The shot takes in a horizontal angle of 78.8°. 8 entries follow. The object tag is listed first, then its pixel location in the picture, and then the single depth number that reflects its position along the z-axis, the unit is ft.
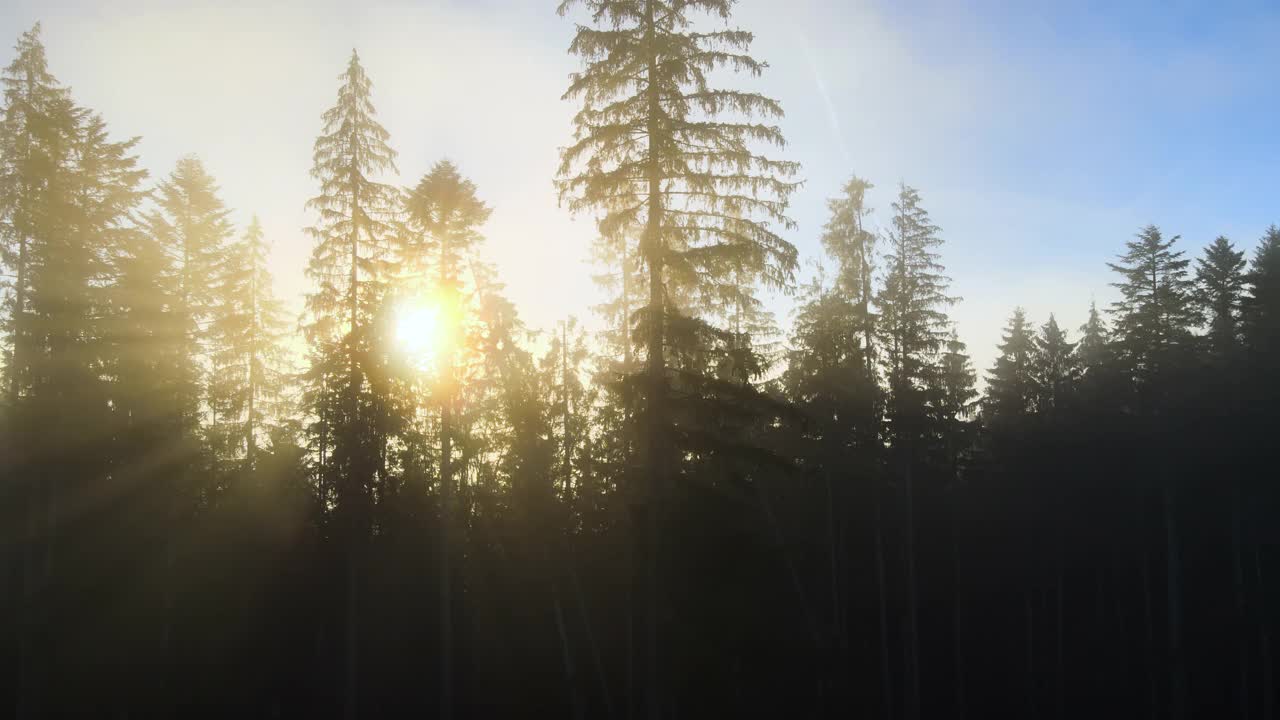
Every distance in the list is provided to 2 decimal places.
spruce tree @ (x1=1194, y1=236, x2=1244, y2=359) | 130.52
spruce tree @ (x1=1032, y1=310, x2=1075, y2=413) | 139.95
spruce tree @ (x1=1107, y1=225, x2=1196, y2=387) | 121.80
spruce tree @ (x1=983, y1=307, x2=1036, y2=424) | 144.05
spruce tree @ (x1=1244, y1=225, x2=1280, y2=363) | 118.11
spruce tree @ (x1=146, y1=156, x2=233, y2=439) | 98.43
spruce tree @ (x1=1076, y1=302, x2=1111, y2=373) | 161.48
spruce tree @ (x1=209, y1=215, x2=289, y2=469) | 100.99
